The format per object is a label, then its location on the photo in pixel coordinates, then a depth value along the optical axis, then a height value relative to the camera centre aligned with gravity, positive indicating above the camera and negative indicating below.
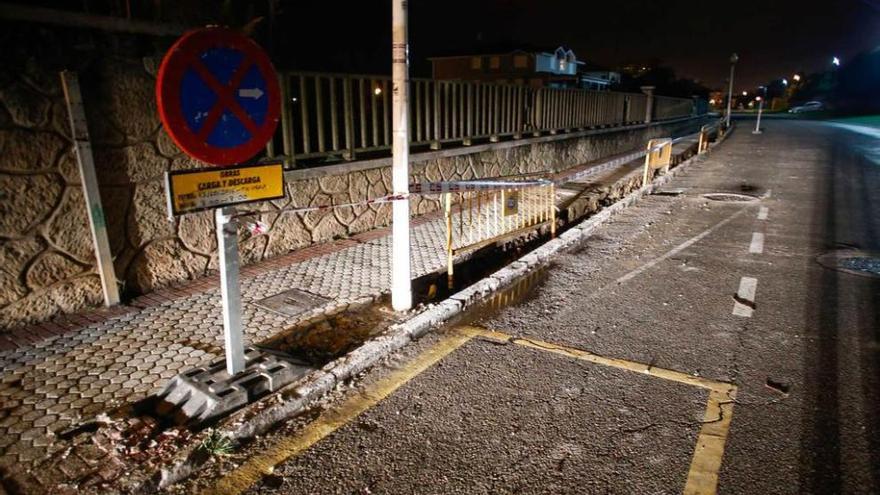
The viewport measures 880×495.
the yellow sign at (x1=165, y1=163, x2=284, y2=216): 3.08 -0.35
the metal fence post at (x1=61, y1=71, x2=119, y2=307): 4.77 -0.51
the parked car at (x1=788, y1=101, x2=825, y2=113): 70.11 +2.89
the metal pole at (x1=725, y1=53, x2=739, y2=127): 28.44 +3.68
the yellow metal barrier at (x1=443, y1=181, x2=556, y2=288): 7.33 -1.55
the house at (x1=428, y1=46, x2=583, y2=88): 59.31 +7.15
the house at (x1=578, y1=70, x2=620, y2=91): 67.67 +6.74
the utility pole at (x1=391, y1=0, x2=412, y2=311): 4.62 -0.25
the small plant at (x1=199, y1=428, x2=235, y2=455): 3.14 -1.87
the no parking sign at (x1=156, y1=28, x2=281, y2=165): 2.92 +0.20
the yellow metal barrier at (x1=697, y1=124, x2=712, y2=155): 19.82 -0.57
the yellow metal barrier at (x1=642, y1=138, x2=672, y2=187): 12.84 -0.65
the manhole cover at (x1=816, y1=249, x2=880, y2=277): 6.52 -1.73
